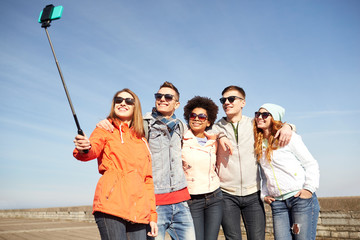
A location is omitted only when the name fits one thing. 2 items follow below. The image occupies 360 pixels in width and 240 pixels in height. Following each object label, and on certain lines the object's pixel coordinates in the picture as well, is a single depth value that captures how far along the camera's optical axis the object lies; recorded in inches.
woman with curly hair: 129.5
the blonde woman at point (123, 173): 92.1
